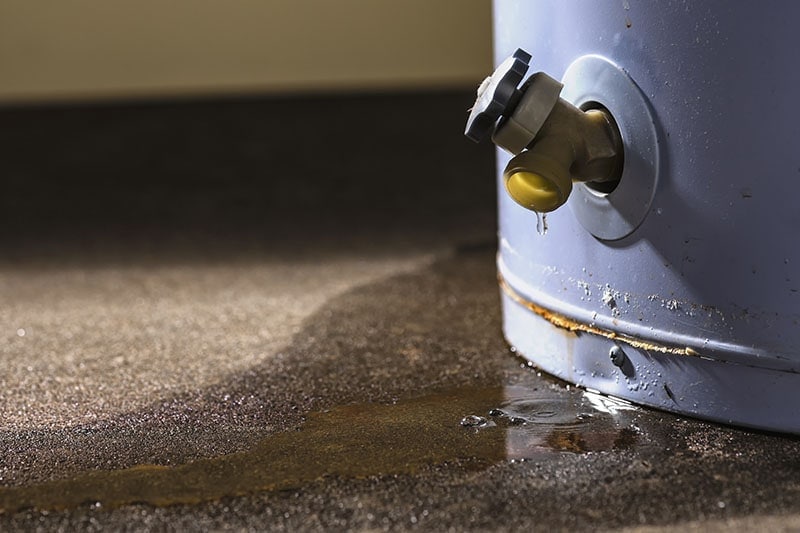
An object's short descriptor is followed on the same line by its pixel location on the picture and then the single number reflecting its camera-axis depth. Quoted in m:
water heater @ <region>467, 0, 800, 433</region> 1.06
